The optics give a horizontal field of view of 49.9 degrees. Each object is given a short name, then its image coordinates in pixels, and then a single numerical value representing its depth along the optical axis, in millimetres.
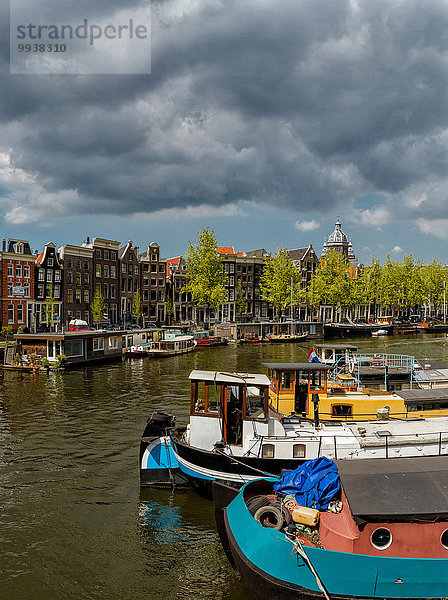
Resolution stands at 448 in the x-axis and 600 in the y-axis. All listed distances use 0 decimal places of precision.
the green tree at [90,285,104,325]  71625
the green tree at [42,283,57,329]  65850
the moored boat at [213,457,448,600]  10109
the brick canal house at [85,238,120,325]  75562
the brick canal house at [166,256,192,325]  85375
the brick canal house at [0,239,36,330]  64250
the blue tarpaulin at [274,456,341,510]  11867
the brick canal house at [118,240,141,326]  79688
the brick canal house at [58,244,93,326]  71062
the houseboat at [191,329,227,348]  65750
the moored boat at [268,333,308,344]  74875
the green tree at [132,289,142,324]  79000
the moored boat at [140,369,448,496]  15520
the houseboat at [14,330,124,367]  44094
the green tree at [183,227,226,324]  77312
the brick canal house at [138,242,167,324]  83125
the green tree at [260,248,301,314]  88375
